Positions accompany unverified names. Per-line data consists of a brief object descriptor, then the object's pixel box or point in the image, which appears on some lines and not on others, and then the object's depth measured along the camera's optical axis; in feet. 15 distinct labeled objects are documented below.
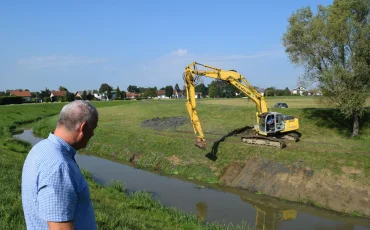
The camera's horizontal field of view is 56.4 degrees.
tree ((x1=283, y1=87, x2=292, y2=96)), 411.21
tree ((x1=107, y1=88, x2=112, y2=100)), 435.86
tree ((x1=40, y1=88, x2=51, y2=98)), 384.74
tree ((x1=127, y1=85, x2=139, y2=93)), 600.80
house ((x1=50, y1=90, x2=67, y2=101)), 453.29
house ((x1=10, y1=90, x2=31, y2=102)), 436.47
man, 9.48
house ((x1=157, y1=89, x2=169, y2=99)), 559.79
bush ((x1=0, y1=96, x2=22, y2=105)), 255.45
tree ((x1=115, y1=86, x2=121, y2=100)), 409.82
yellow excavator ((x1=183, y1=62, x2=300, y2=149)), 70.08
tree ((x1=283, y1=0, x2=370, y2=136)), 75.25
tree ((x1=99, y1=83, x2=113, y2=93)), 486.51
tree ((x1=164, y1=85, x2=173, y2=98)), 502.38
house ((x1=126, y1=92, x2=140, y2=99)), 499.34
